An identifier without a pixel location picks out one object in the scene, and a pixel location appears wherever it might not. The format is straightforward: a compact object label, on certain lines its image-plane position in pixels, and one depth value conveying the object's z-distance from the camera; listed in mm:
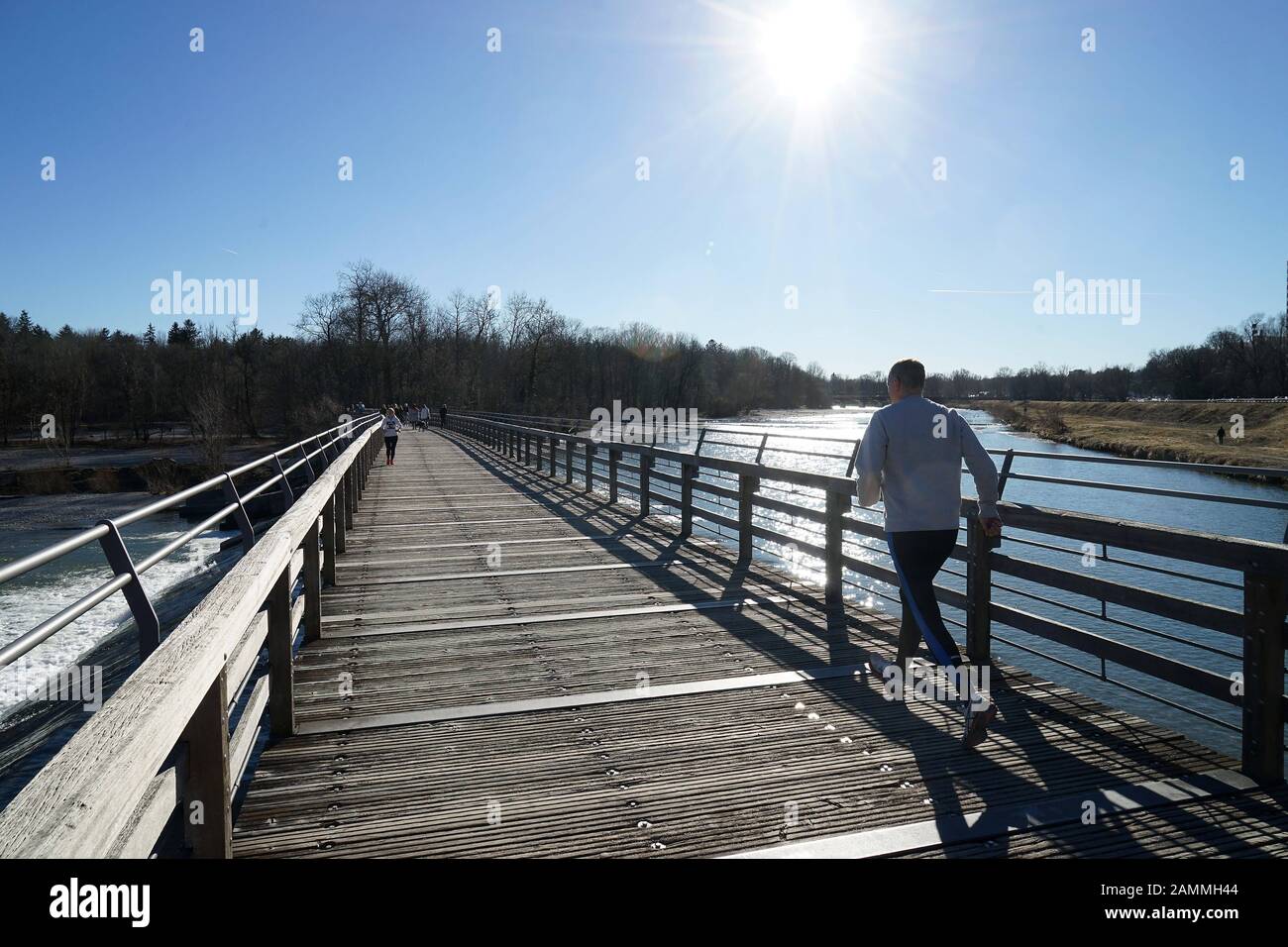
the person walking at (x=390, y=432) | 25469
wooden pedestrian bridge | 2635
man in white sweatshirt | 4492
